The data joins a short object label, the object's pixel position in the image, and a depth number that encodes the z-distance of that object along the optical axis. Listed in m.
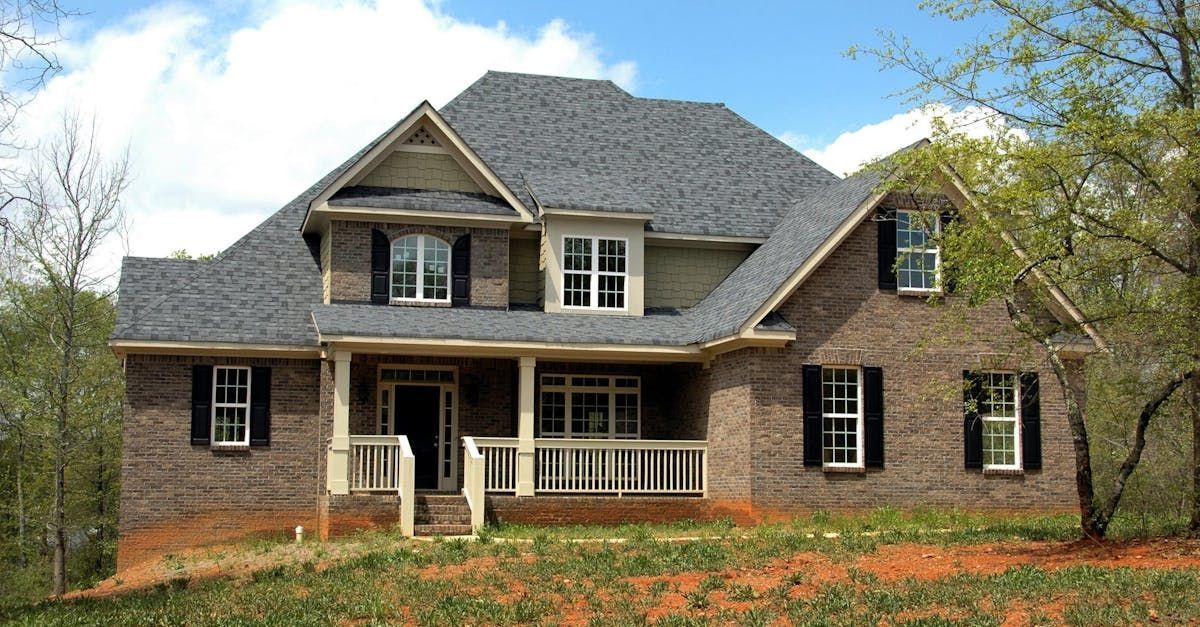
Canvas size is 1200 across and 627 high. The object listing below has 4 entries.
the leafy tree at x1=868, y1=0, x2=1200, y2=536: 14.79
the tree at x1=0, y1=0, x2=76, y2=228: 10.16
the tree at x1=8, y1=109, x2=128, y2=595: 29.34
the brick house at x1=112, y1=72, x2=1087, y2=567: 21.75
